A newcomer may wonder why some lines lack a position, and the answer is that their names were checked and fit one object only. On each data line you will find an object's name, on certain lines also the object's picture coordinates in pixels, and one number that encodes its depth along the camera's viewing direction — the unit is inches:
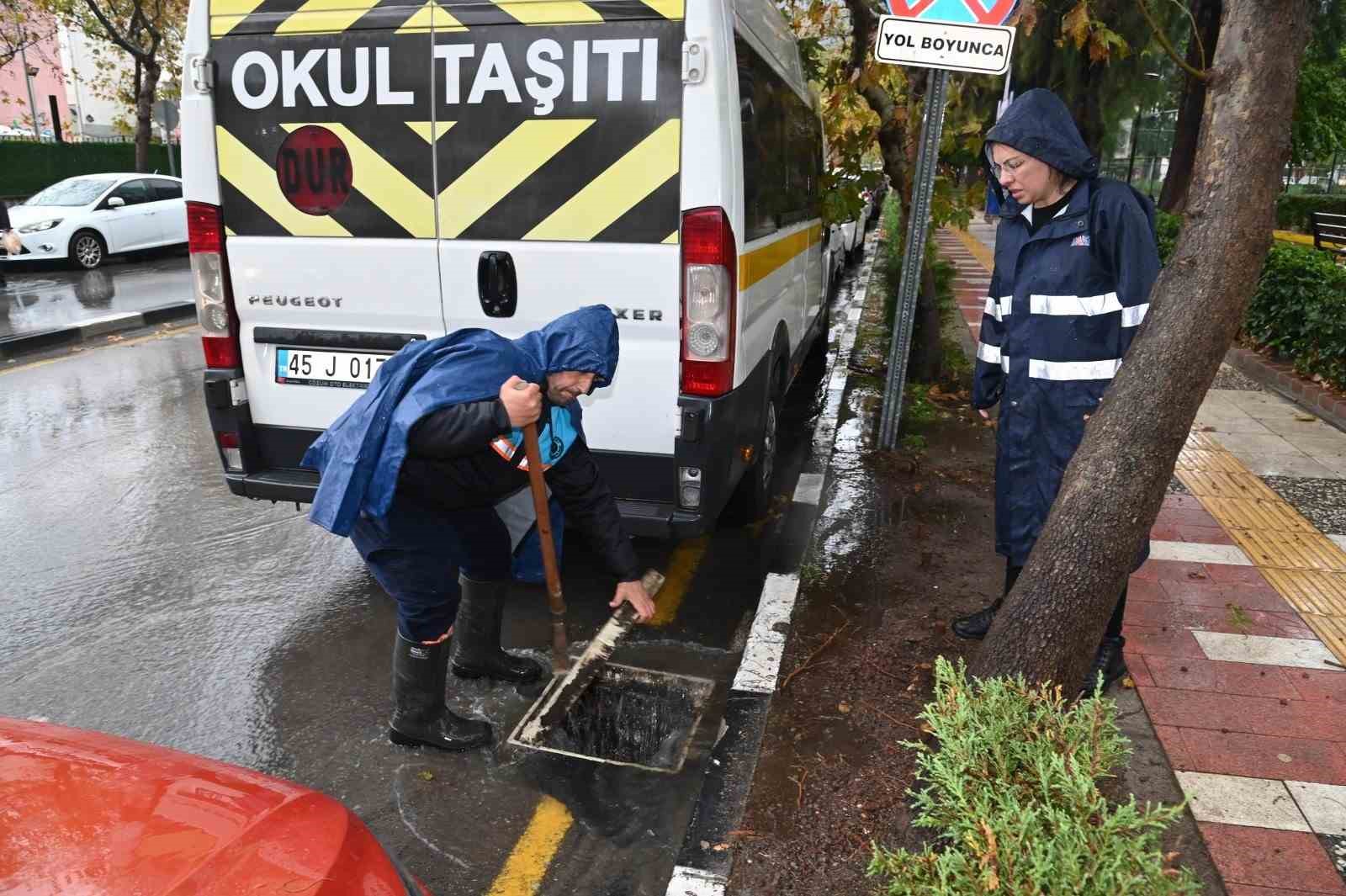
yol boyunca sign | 190.7
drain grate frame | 132.9
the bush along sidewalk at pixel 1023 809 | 73.1
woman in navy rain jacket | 125.0
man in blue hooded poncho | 106.9
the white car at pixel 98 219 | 586.6
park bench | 535.4
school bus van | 141.3
